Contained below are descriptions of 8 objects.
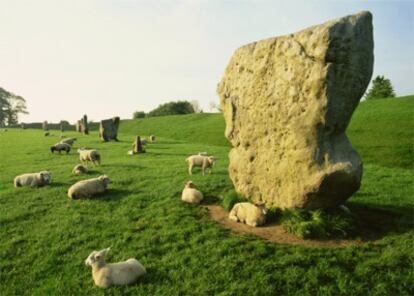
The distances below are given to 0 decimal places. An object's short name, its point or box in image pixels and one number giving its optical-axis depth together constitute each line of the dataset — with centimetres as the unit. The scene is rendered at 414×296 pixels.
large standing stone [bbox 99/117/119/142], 4262
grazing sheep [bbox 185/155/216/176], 1931
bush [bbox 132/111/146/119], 10906
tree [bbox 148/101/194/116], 11112
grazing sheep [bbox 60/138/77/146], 3635
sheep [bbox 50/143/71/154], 3192
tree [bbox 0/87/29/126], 12038
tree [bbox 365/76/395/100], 7938
